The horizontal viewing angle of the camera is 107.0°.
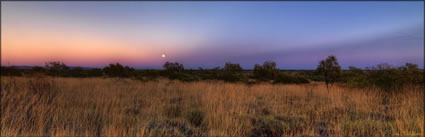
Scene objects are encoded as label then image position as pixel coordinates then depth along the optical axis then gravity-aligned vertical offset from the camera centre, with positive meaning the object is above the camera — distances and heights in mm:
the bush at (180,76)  17756 -1124
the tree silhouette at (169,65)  21336 +237
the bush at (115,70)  18172 -254
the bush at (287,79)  17397 -1286
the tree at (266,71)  19203 -422
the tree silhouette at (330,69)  9461 -91
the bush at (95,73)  33156 -1103
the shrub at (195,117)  3662 -1239
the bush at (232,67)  19750 +82
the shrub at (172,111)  4182 -1226
